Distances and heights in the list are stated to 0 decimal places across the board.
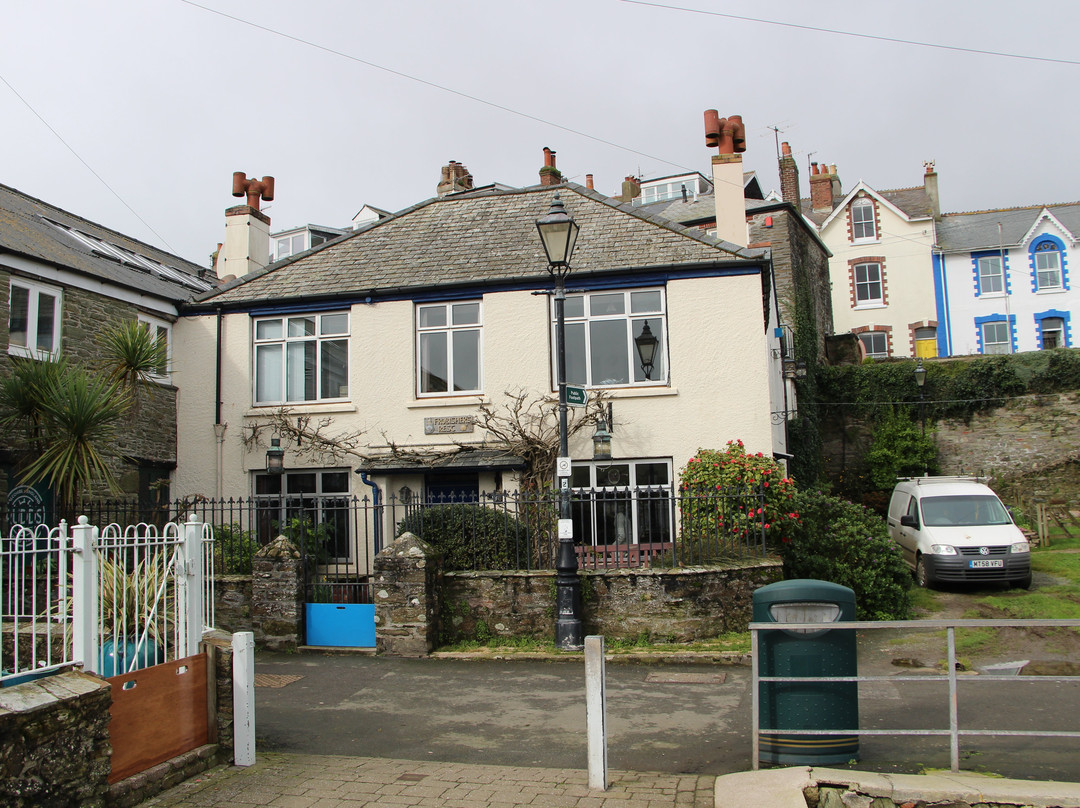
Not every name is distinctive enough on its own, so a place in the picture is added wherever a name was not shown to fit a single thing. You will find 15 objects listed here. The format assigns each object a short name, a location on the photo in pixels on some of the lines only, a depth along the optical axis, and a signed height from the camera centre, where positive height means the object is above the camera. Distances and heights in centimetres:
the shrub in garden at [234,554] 1300 -95
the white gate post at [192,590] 680 -77
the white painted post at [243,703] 686 -167
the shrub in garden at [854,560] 1264 -125
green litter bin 630 -143
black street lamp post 1080 -66
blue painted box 1173 -184
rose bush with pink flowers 1209 -34
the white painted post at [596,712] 622 -165
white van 1462 -114
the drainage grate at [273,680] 1004 -221
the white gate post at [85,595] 568 -65
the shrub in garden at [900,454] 2628 +57
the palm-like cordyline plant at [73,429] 1234 +95
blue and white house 3650 +776
